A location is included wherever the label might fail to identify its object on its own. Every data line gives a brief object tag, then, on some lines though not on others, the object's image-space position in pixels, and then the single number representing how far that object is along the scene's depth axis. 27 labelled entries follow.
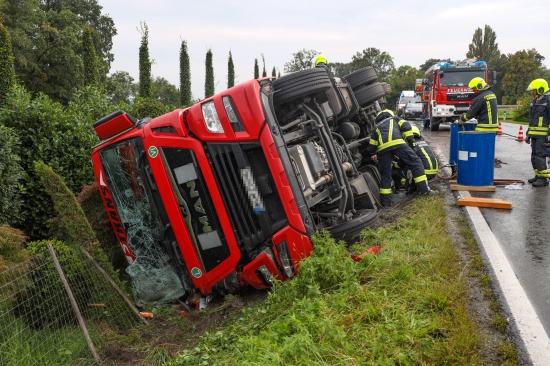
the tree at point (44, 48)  23.89
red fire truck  16.77
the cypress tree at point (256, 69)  37.09
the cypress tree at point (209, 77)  27.48
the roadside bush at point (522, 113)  28.05
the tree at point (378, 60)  64.50
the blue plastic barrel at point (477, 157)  7.07
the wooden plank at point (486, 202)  6.13
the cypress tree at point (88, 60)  20.03
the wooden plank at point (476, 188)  7.08
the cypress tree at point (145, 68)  19.02
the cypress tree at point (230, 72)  31.75
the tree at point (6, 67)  13.43
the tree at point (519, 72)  51.34
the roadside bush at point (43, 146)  6.25
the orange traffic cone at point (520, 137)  13.85
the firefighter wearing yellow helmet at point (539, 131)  7.51
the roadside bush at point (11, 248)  4.38
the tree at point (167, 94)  50.66
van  28.10
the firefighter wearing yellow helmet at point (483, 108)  8.13
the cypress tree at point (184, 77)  23.39
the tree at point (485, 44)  70.31
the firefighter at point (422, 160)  6.95
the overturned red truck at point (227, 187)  4.11
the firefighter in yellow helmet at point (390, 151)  6.52
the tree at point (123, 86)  36.92
